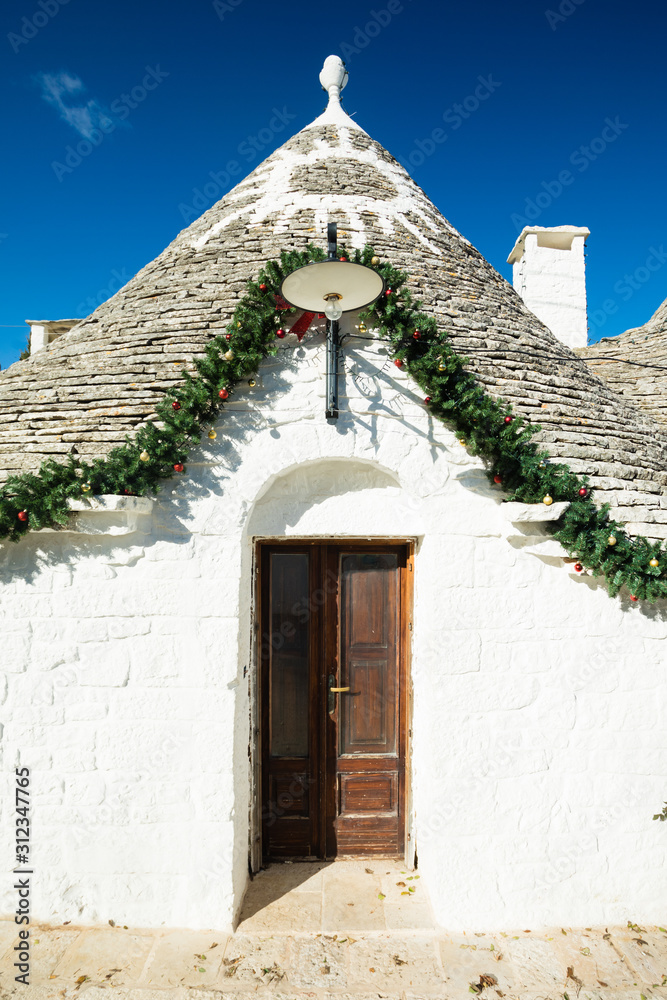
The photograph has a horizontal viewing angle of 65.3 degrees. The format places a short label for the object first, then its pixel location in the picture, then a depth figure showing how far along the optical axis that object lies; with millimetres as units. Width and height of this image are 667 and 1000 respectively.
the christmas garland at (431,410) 3439
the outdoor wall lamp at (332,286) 3016
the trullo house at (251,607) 3586
